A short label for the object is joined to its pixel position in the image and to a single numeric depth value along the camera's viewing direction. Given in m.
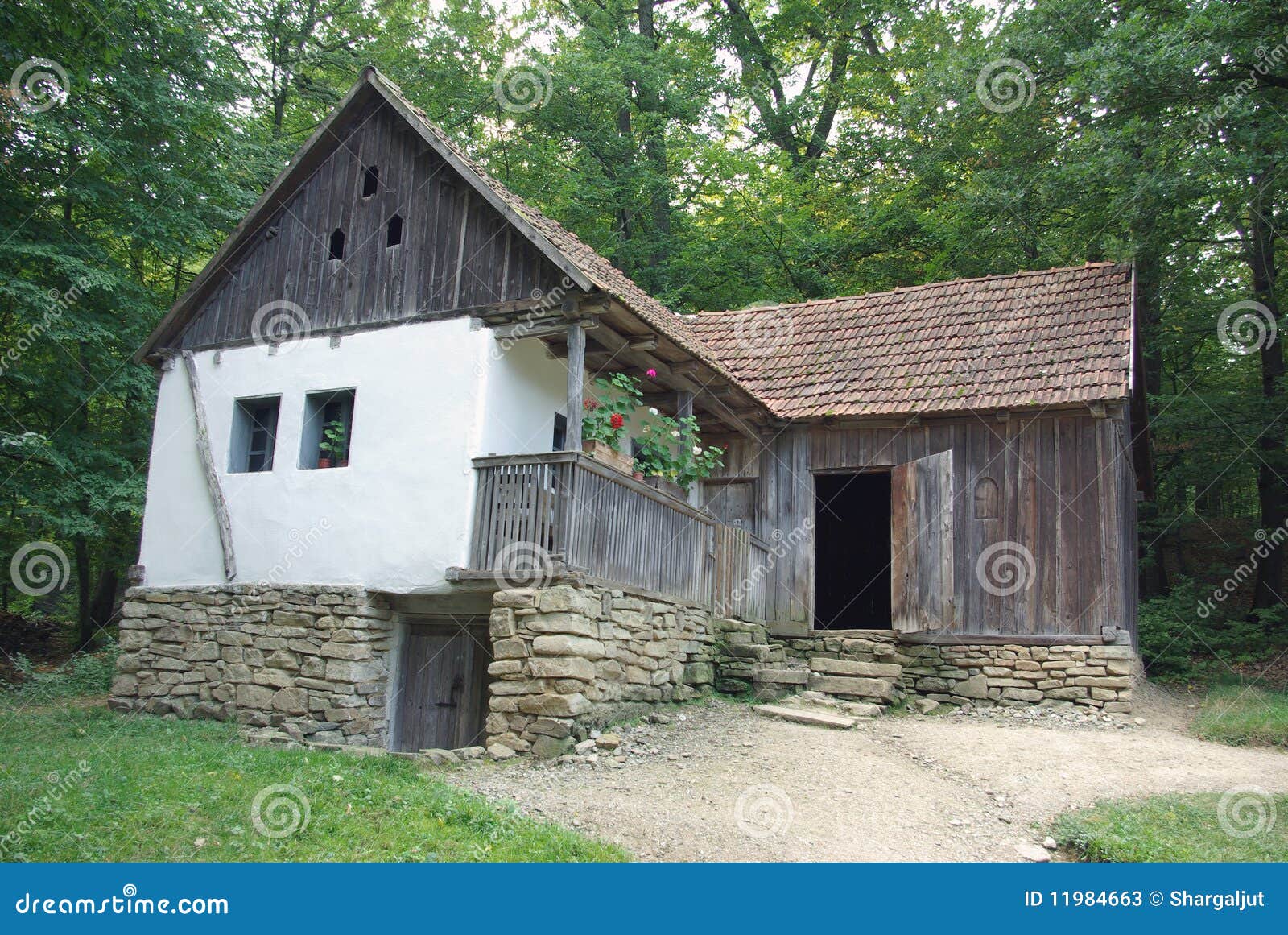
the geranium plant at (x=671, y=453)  11.70
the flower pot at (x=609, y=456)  10.88
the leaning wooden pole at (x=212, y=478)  11.68
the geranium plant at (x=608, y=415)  10.68
